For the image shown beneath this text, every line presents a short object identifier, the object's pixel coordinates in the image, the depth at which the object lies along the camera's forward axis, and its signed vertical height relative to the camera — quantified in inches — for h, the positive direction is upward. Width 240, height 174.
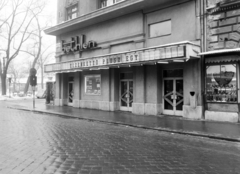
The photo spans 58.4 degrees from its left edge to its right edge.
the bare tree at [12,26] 1264.8 +399.7
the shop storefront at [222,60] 398.6 +57.6
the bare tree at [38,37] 1421.5 +379.5
